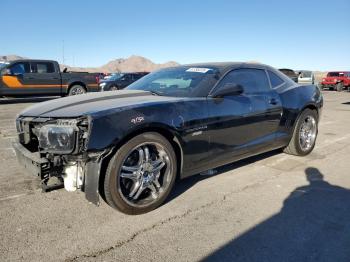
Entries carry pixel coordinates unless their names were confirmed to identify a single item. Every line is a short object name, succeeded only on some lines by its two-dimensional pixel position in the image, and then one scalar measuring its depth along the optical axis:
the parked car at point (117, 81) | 20.59
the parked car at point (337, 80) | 29.72
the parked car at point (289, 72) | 16.92
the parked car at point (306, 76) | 26.37
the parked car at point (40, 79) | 14.90
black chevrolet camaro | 3.12
